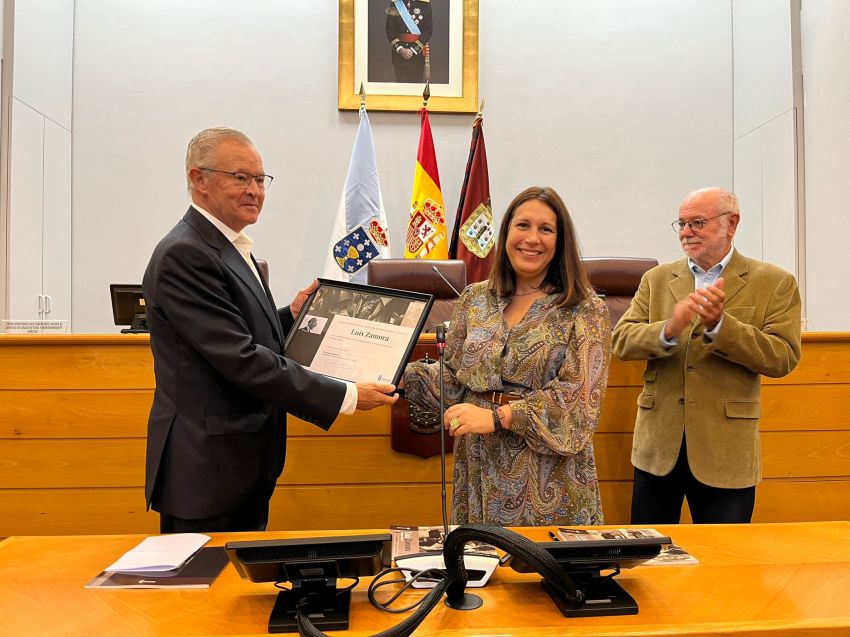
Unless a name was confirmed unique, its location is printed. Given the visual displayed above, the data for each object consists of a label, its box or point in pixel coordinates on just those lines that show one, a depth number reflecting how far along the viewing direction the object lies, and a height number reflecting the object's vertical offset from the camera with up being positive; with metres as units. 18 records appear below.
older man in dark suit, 1.59 -0.15
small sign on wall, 2.83 +0.01
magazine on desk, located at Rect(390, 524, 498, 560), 1.25 -0.41
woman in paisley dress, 1.58 -0.14
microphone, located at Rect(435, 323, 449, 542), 1.35 -0.02
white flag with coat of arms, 4.59 +0.74
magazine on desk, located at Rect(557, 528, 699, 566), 1.19 -0.39
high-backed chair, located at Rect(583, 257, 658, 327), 3.58 +0.28
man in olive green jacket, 1.97 -0.11
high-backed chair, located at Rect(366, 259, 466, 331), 3.56 +0.28
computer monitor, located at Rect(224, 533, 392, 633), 0.94 -0.34
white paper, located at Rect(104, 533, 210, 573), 1.13 -0.40
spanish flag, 4.66 +0.81
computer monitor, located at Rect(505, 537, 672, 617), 0.97 -0.34
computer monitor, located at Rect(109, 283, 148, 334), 3.03 +0.11
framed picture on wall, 4.92 +2.01
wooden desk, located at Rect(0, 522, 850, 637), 0.92 -0.41
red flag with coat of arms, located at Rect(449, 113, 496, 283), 4.61 +0.75
